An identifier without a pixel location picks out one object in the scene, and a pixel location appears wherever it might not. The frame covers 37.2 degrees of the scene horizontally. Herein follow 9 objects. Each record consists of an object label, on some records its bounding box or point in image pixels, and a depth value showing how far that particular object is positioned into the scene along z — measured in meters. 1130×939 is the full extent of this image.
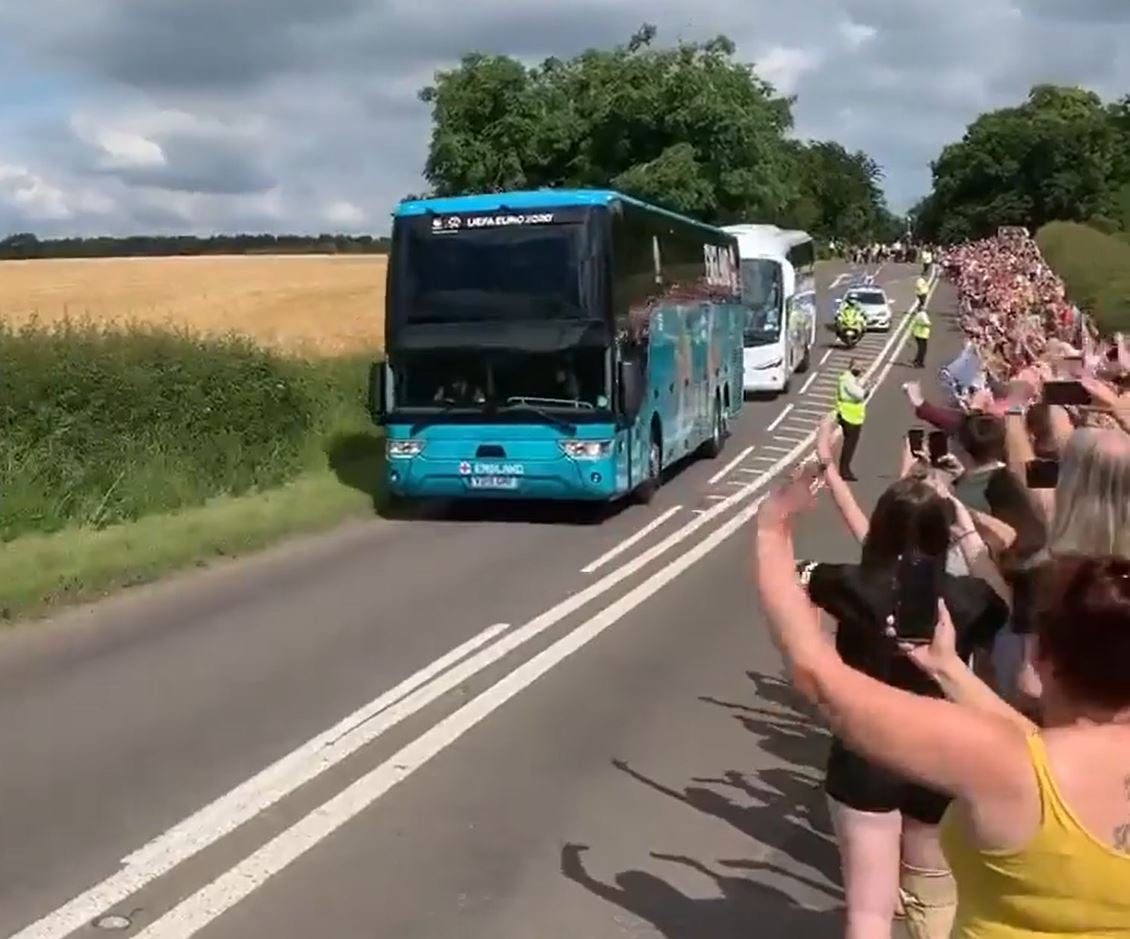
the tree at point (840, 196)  137.25
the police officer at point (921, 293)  54.19
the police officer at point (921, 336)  42.47
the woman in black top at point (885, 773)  4.82
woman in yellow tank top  2.72
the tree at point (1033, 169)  114.19
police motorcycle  46.81
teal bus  18.06
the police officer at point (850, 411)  20.24
